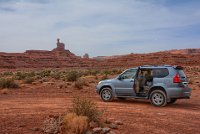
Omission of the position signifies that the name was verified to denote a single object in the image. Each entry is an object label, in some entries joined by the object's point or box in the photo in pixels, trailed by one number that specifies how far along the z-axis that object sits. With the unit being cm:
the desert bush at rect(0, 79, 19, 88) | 1239
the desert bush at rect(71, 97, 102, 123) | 520
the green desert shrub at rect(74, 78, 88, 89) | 1230
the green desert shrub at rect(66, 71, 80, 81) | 1613
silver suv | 747
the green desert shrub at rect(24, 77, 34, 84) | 1493
